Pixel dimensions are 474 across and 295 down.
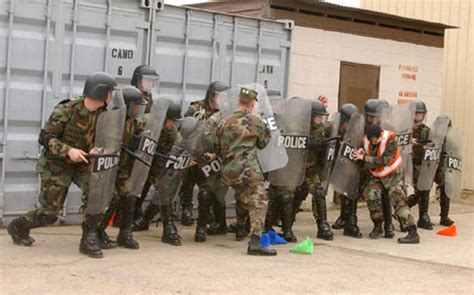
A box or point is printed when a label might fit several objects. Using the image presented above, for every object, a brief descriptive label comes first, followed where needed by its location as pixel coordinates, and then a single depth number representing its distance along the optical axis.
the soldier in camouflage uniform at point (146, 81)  8.80
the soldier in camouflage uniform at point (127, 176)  7.66
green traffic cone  8.14
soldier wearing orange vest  9.19
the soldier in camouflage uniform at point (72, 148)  7.14
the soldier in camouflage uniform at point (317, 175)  9.10
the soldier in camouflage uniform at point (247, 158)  7.75
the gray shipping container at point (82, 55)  8.59
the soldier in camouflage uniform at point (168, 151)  8.23
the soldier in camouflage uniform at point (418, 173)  10.29
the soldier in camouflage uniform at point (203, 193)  8.62
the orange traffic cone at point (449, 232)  10.15
